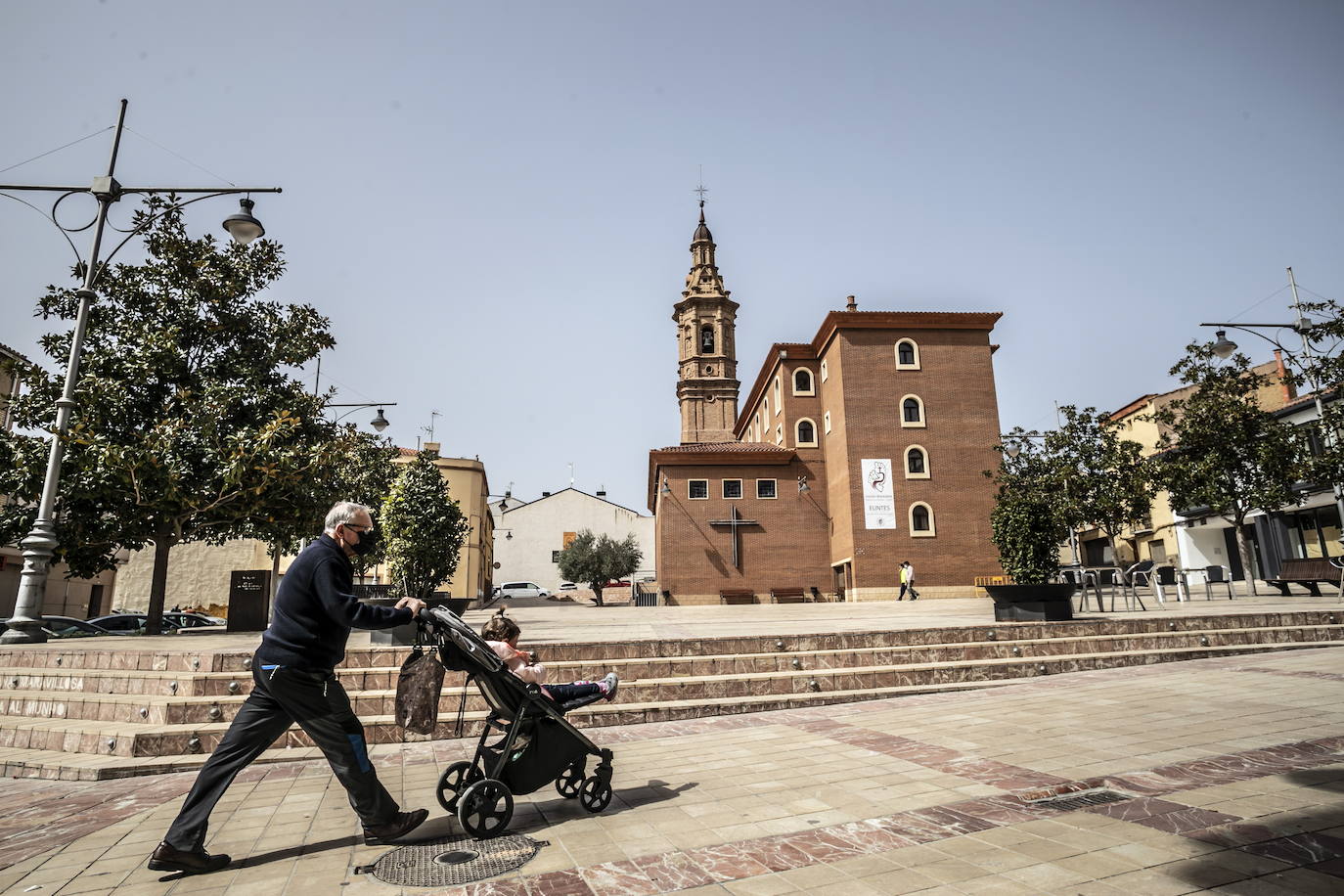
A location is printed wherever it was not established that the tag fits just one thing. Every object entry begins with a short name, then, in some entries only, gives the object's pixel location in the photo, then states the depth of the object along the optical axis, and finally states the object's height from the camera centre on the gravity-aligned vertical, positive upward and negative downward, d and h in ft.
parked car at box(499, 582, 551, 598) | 172.45 +2.49
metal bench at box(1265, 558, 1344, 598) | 58.34 +1.18
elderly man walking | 12.27 -1.39
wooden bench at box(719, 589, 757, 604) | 107.34 +0.22
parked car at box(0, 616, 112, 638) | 62.44 -1.70
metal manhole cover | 11.19 -4.20
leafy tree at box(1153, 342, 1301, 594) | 66.28 +13.06
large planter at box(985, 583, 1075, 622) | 37.86 -0.51
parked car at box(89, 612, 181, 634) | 65.57 -1.37
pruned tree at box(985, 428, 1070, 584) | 39.65 +3.11
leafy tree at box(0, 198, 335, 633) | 43.32 +12.36
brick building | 100.58 +17.49
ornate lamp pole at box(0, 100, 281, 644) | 33.37 +8.29
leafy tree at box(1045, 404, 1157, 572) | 72.28 +11.87
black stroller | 12.96 -2.87
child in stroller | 14.38 -1.33
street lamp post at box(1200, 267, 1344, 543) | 62.69 +20.98
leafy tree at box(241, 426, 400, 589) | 49.88 +7.28
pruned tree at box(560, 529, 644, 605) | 164.76 +8.87
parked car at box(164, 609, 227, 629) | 70.59 -1.34
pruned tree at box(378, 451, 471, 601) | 40.91 +3.97
